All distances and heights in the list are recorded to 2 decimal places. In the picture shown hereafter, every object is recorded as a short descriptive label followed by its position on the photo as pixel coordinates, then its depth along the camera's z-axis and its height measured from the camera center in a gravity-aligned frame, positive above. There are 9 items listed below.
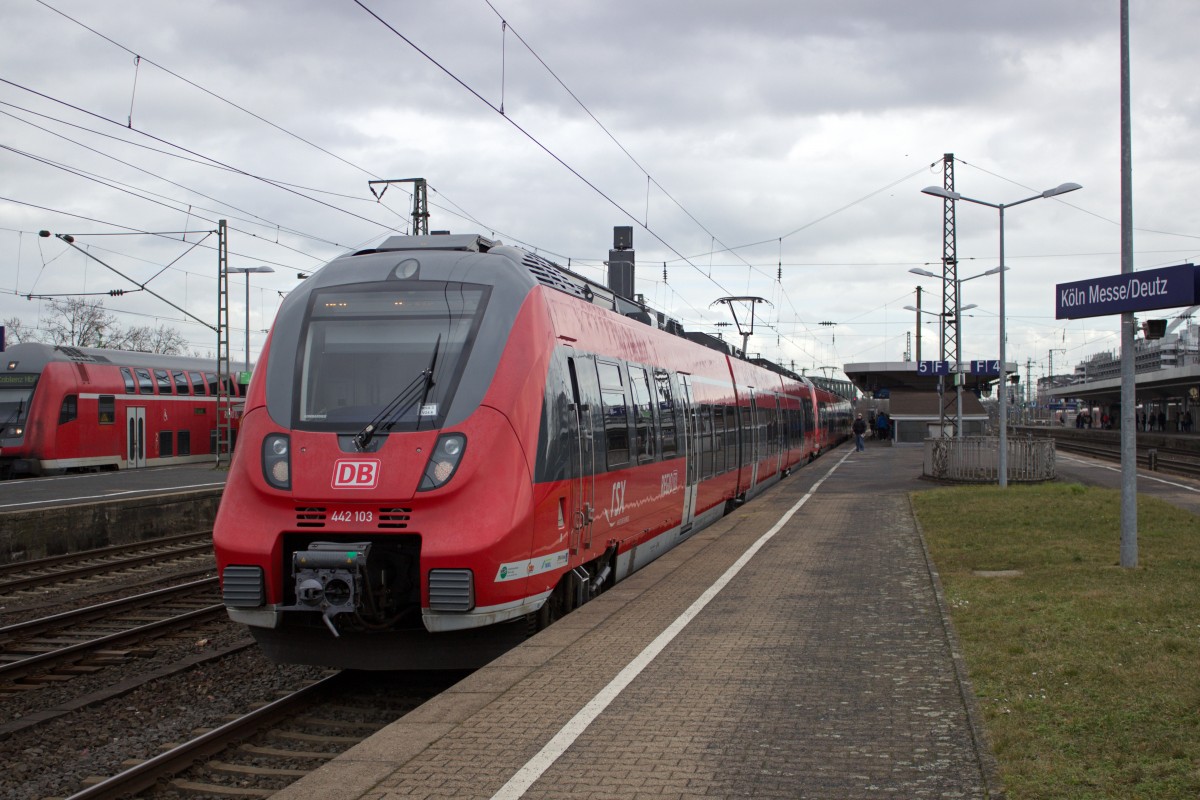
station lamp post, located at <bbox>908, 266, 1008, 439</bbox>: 30.89 +2.93
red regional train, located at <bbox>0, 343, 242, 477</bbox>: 31.00 +0.06
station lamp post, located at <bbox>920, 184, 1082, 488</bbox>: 24.25 +0.95
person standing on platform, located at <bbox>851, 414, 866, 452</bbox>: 46.50 -0.77
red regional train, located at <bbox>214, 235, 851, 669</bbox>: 7.74 -0.41
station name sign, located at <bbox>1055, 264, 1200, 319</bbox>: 11.23 +1.37
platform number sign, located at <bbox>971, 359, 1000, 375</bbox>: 36.78 +1.68
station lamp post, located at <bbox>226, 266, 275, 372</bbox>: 36.53 +4.94
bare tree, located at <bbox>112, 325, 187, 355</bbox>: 80.19 +5.56
